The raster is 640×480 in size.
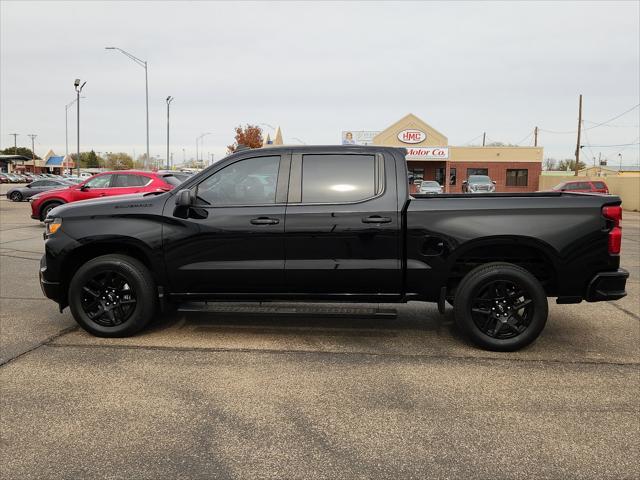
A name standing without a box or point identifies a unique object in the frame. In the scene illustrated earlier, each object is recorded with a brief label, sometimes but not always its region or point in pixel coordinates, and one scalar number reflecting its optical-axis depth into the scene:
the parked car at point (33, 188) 31.16
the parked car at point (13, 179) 72.41
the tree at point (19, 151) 143.45
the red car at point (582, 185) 25.17
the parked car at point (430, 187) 34.90
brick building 48.88
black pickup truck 4.81
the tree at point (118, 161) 154.68
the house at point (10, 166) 113.35
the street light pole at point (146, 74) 29.77
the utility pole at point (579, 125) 46.52
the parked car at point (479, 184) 34.03
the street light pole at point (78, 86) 42.97
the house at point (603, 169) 81.49
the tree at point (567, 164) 119.93
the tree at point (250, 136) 82.75
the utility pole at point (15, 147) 135.31
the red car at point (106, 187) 14.87
